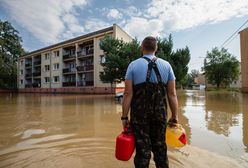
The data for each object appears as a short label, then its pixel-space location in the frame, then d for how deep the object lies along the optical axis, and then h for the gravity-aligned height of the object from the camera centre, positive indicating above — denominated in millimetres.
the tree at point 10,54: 42131 +8569
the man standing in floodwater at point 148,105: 1958 -221
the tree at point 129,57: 16062 +2794
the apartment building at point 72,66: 27656 +3979
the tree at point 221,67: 41562 +4468
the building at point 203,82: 53031 +1722
